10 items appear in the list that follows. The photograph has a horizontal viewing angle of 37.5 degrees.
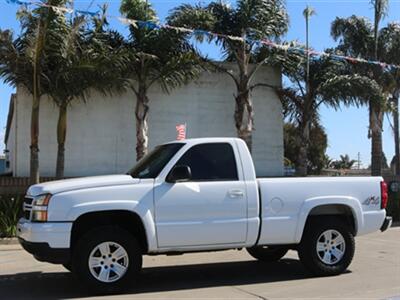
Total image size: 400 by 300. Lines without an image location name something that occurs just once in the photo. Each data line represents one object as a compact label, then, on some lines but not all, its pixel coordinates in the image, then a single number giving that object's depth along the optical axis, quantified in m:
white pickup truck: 7.50
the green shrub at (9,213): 14.23
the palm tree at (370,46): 23.03
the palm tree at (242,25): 18.62
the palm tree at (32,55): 14.83
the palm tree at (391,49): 23.45
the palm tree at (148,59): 18.23
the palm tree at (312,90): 19.83
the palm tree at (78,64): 15.53
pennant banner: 14.12
